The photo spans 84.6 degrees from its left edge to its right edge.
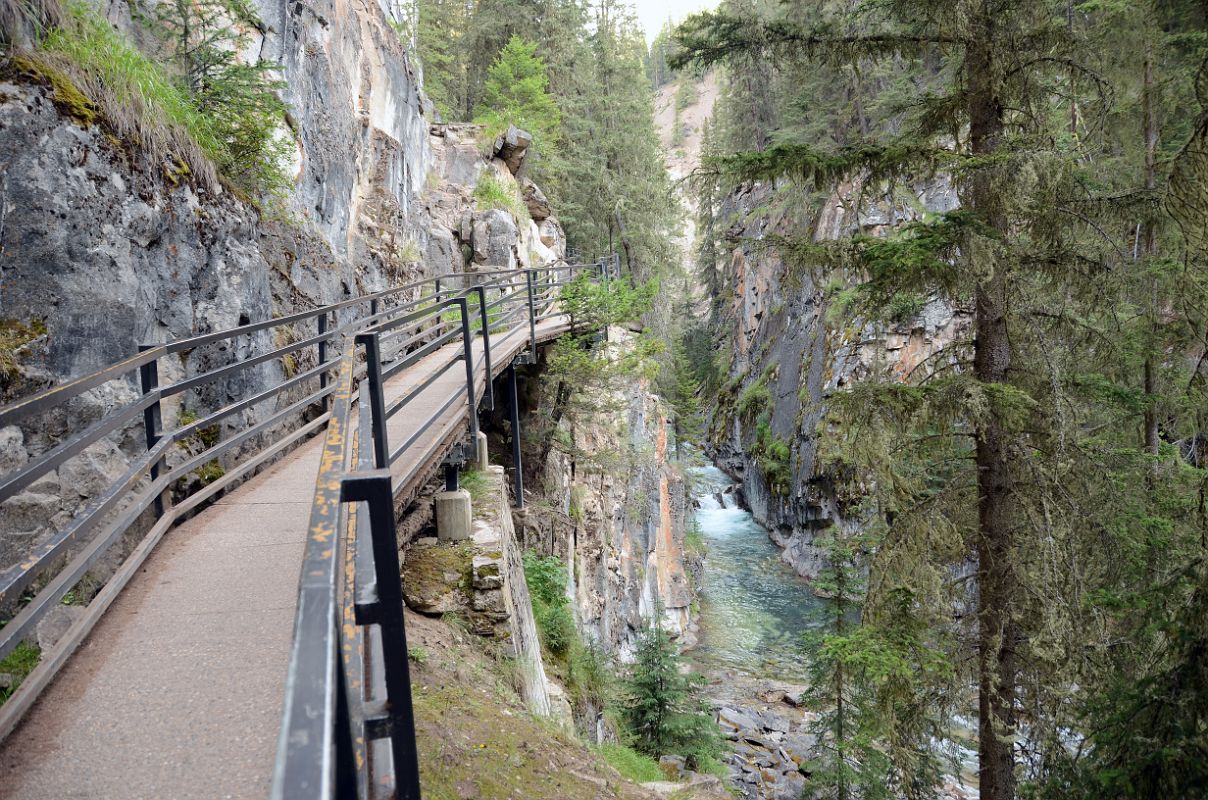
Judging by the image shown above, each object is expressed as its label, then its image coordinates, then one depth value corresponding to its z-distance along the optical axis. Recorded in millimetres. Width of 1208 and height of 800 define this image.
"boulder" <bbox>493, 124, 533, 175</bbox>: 21531
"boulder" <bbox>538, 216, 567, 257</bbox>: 23828
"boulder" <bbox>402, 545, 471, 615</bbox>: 5742
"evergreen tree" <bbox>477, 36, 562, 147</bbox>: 24203
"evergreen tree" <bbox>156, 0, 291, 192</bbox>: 6711
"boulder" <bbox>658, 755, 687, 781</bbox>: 10023
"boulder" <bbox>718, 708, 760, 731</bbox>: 15638
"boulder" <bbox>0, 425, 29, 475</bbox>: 3717
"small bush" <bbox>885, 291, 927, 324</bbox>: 8195
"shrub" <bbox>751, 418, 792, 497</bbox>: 27312
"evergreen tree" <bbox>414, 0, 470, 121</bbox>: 28734
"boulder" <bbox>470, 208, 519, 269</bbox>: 18797
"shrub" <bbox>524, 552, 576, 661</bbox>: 8617
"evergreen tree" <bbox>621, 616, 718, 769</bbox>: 10875
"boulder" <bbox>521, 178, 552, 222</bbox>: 23359
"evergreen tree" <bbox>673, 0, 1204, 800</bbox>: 5941
